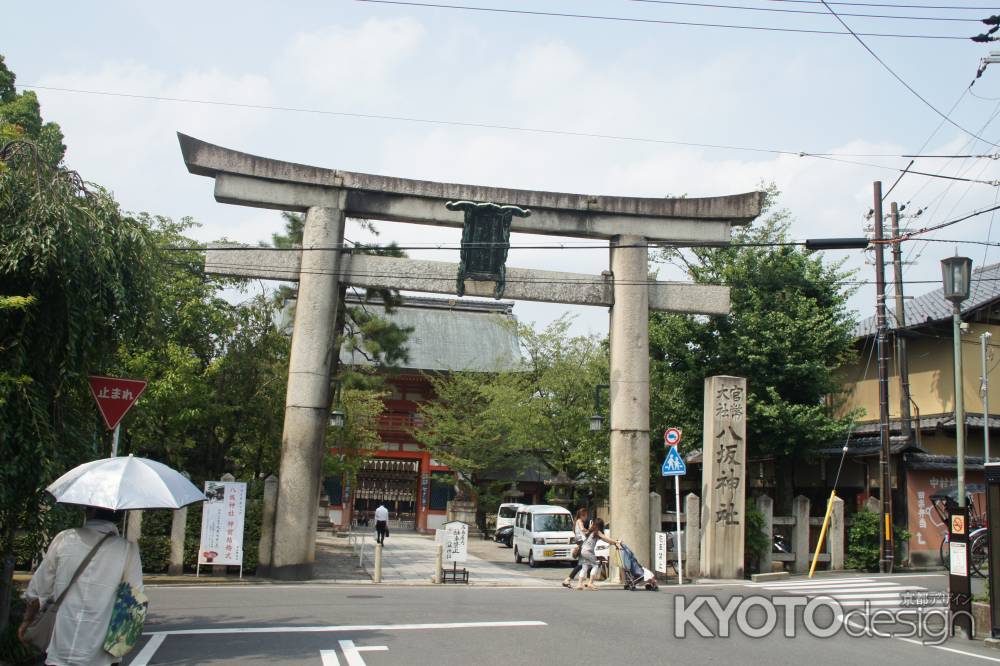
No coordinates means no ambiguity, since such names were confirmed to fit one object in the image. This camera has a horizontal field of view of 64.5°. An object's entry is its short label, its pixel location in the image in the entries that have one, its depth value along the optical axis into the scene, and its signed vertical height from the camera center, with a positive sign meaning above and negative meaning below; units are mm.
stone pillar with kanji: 17641 -131
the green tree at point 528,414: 30766 +1918
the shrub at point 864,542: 20188 -1600
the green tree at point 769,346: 21156 +3447
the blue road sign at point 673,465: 17158 +108
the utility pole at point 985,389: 20673 +2556
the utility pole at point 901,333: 22094 +4225
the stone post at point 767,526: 18470 -1205
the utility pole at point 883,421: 19688 +1471
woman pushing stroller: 15680 -1720
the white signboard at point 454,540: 16609 -1676
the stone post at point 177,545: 15656 -1938
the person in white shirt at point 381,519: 23734 -1896
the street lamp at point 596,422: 19891 +1095
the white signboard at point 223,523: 15734 -1480
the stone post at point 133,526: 14672 -1513
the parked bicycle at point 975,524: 15914 -881
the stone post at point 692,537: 17844 -1475
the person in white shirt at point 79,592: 5449 -1046
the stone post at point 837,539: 19969 -1530
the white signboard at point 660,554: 17234 -1835
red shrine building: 36969 +498
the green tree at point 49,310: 7422 +1309
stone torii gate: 16141 +3995
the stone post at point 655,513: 17906 -987
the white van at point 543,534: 23156 -2089
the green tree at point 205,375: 17438 +1653
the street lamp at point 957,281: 12695 +3209
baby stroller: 15008 -1986
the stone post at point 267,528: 16016 -1561
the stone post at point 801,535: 19297 -1430
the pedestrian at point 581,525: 17831 -1349
